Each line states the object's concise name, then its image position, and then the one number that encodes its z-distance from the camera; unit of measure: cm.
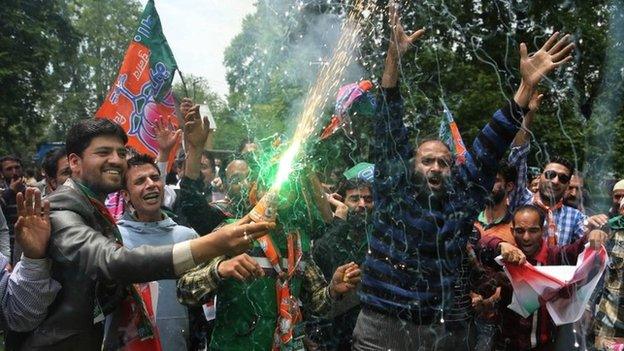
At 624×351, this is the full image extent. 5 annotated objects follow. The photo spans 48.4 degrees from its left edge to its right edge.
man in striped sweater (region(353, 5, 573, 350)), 360
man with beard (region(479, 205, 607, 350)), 443
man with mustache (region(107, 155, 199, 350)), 414
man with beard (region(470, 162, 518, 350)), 430
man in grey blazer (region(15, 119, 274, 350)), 273
